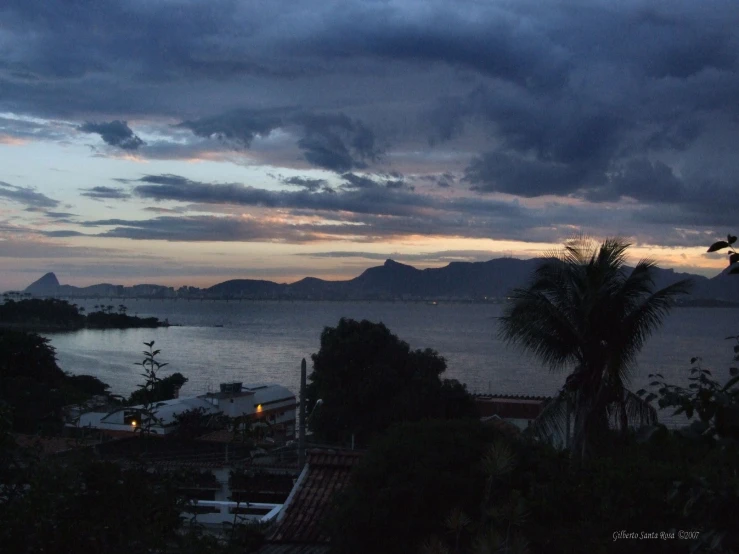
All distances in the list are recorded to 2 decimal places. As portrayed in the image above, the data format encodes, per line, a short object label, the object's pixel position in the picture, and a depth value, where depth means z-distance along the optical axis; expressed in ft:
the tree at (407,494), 28.35
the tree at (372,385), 98.84
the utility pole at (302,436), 63.59
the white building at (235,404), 100.03
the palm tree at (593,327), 35.81
